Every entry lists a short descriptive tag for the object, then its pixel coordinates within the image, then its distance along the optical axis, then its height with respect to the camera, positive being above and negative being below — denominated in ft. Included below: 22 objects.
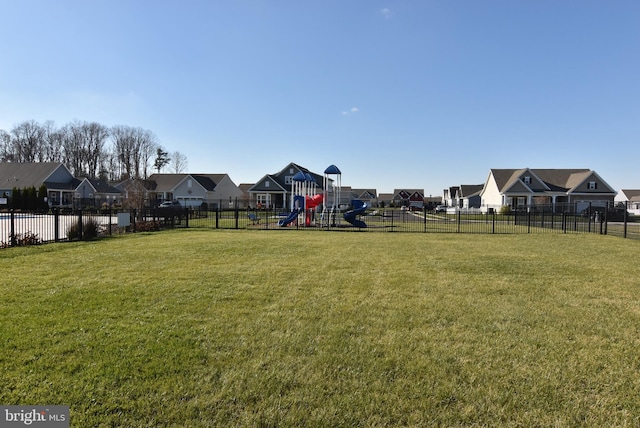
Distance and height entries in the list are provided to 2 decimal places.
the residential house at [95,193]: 151.63 +7.66
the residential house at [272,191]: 168.65 +8.58
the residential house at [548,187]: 150.20 +9.99
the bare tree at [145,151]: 230.89 +36.67
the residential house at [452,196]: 243.40 +9.74
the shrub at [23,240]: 38.90 -3.45
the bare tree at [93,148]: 222.69 +37.42
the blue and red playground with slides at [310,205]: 74.74 +1.04
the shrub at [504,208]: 121.29 +0.65
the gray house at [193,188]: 177.68 +10.78
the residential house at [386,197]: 360.69 +13.64
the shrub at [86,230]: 45.65 -2.64
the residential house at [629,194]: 252.93 +11.87
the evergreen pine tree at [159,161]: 232.73 +30.76
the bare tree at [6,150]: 210.79 +34.27
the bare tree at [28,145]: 212.64 +37.40
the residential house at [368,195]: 323.16 +13.71
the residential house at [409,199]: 291.54 +9.00
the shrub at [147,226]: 60.90 -2.82
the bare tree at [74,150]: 219.00 +35.22
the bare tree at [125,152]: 226.79 +35.67
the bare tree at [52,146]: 216.95 +37.19
